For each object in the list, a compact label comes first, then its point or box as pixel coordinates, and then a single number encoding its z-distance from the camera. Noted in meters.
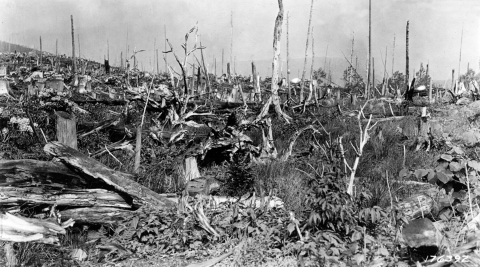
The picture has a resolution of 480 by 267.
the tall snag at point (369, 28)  28.98
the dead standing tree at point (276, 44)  12.45
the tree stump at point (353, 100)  18.39
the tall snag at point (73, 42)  35.19
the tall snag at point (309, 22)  27.19
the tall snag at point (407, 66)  26.83
